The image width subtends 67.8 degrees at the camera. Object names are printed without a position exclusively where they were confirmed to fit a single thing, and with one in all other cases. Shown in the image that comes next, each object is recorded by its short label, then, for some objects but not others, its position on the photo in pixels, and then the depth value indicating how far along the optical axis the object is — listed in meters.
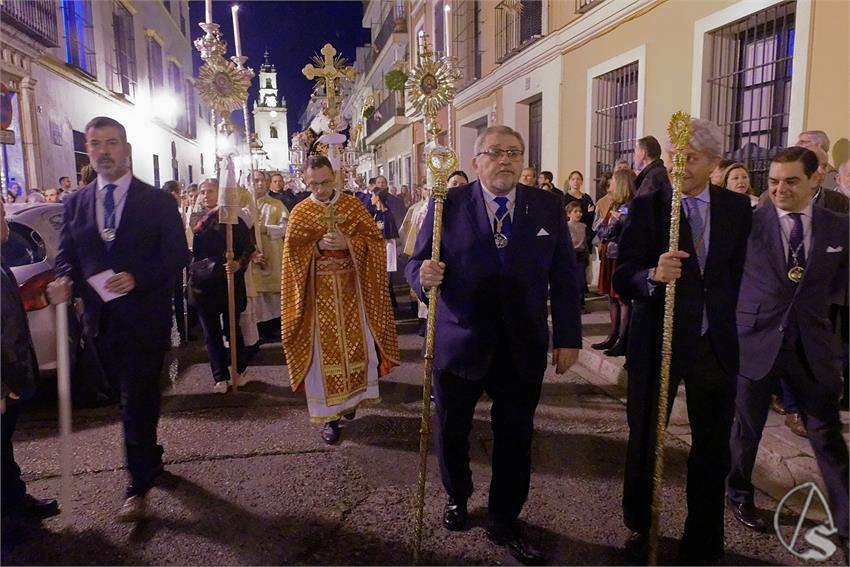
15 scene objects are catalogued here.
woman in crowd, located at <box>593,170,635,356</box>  5.68
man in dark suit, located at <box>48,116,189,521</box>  3.42
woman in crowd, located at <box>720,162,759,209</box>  4.97
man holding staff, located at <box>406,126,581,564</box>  2.98
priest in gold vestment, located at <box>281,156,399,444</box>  4.46
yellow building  5.59
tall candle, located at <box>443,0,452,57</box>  3.75
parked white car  4.68
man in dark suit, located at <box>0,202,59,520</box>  2.87
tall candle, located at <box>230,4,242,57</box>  5.61
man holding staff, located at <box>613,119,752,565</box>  2.79
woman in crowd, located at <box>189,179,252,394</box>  5.58
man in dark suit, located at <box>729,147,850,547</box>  3.00
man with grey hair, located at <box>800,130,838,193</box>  4.71
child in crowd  7.24
